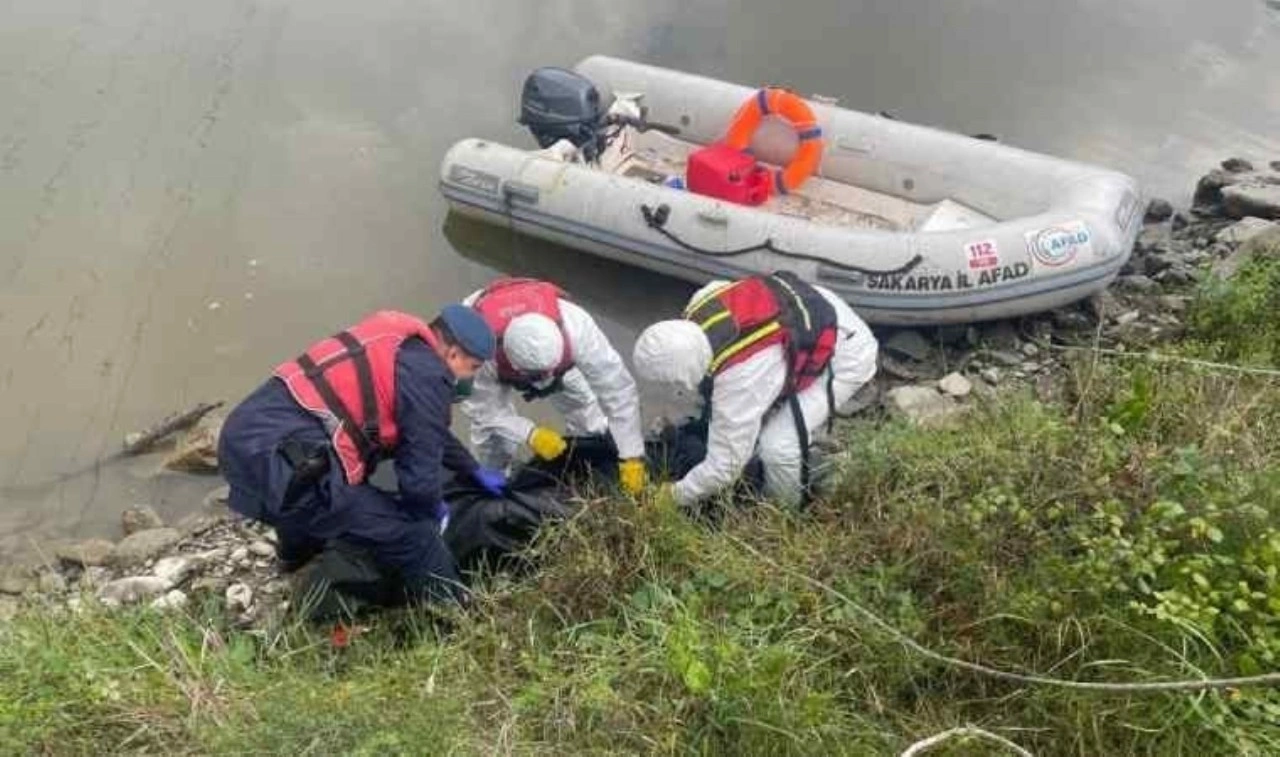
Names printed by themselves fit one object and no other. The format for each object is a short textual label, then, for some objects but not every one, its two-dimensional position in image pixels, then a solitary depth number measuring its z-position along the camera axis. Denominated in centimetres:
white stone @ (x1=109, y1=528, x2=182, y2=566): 409
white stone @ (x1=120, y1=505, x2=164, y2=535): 437
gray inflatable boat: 498
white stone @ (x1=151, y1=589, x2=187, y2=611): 340
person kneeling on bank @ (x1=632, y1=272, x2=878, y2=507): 344
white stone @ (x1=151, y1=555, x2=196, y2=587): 388
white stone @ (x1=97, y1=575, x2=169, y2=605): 372
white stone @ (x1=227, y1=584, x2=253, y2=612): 370
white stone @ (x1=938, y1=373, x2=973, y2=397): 475
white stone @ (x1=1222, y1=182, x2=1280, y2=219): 616
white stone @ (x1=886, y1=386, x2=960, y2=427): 424
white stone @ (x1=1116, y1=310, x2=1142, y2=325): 521
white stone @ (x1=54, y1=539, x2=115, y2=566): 411
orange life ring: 573
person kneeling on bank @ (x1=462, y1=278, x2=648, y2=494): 353
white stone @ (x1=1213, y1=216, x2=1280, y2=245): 571
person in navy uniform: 308
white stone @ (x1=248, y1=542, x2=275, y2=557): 401
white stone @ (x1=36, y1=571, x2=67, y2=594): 383
